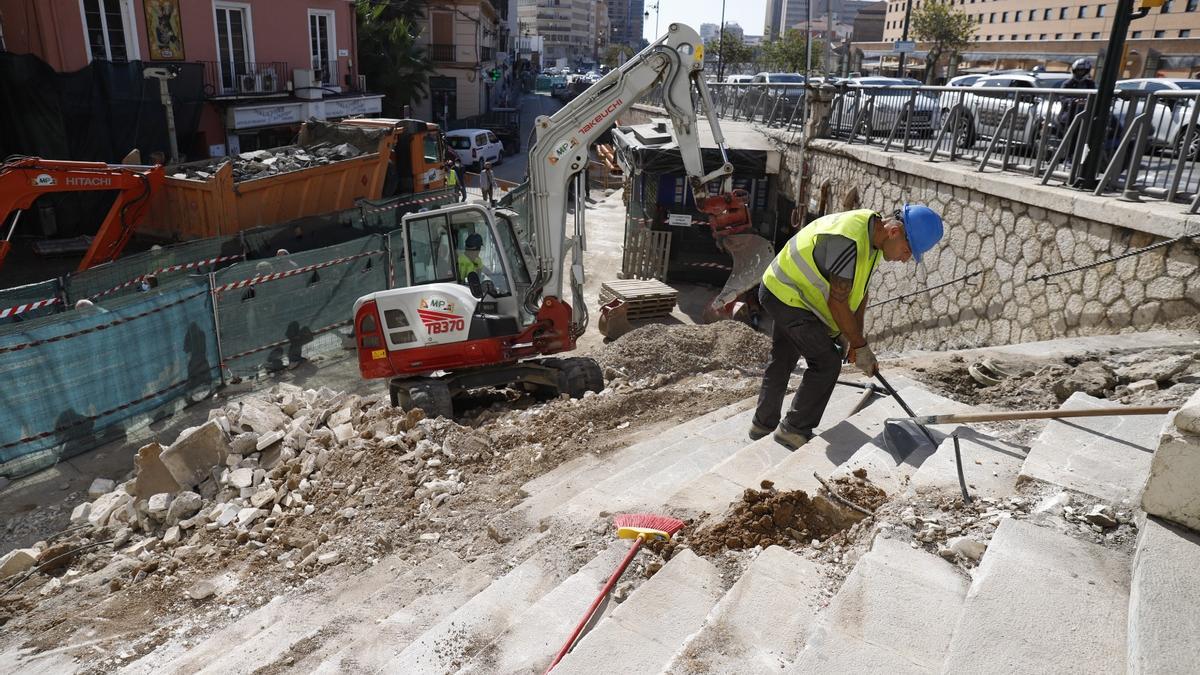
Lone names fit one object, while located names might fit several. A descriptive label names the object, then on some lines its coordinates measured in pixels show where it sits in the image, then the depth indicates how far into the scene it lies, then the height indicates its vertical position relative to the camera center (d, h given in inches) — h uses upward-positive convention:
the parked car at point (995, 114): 356.2 -8.6
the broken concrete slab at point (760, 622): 115.2 -77.5
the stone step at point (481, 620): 139.3 -94.9
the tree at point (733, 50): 2405.3 +110.2
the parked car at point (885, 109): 450.9 -9.9
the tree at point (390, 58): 1325.0 +37.8
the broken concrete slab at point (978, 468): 155.5 -73.0
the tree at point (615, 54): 3800.2 +148.8
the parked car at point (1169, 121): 281.2 -8.2
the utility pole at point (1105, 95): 291.1 +0.4
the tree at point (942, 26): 1823.3 +145.5
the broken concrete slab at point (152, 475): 275.7 -129.7
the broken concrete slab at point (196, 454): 275.3 -124.0
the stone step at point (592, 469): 218.1 -109.0
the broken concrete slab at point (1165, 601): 98.7 -64.1
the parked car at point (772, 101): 703.1 -10.1
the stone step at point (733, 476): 182.2 -90.4
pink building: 740.0 +30.1
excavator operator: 344.5 -72.8
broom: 151.3 -85.7
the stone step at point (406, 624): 152.1 -104.4
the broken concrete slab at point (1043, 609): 104.5 -68.4
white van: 1149.7 -85.4
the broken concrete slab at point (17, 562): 241.6 -139.8
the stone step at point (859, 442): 185.2 -83.6
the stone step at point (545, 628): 133.7 -89.8
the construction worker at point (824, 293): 196.5 -49.2
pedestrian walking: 824.9 -98.7
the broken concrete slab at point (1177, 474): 119.3 -53.9
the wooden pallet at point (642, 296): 522.9 -130.8
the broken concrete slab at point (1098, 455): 143.6 -66.1
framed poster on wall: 831.7 +46.2
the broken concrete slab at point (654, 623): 120.3 -81.5
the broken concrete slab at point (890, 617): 109.3 -72.5
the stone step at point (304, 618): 168.2 -114.6
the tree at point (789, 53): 2062.3 +95.7
